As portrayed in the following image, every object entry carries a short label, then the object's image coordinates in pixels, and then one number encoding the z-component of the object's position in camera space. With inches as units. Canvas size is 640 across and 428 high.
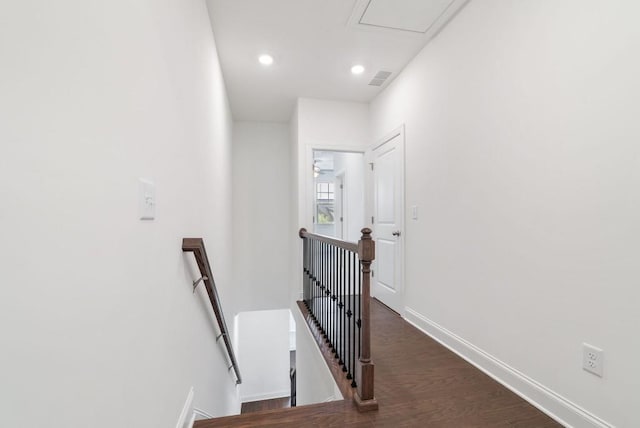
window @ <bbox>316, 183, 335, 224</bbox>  305.1
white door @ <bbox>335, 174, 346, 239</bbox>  223.3
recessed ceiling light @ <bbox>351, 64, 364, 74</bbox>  118.6
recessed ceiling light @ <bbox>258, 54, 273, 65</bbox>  112.3
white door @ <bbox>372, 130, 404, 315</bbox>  121.2
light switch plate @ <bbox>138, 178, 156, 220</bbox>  36.0
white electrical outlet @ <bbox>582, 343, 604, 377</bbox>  51.7
